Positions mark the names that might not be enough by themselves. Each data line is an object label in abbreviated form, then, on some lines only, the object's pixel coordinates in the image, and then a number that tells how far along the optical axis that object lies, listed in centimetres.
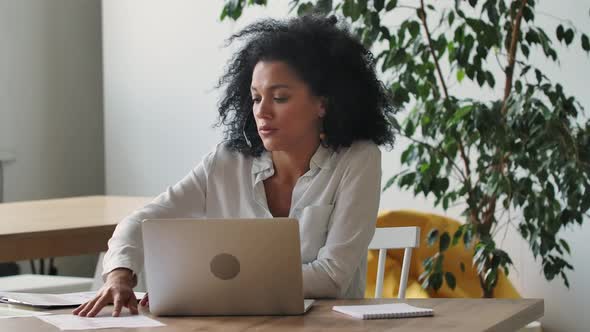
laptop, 312
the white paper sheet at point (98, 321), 303
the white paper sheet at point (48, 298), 333
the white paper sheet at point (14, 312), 323
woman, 361
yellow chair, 521
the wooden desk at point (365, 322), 301
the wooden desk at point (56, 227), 453
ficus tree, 446
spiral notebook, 313
